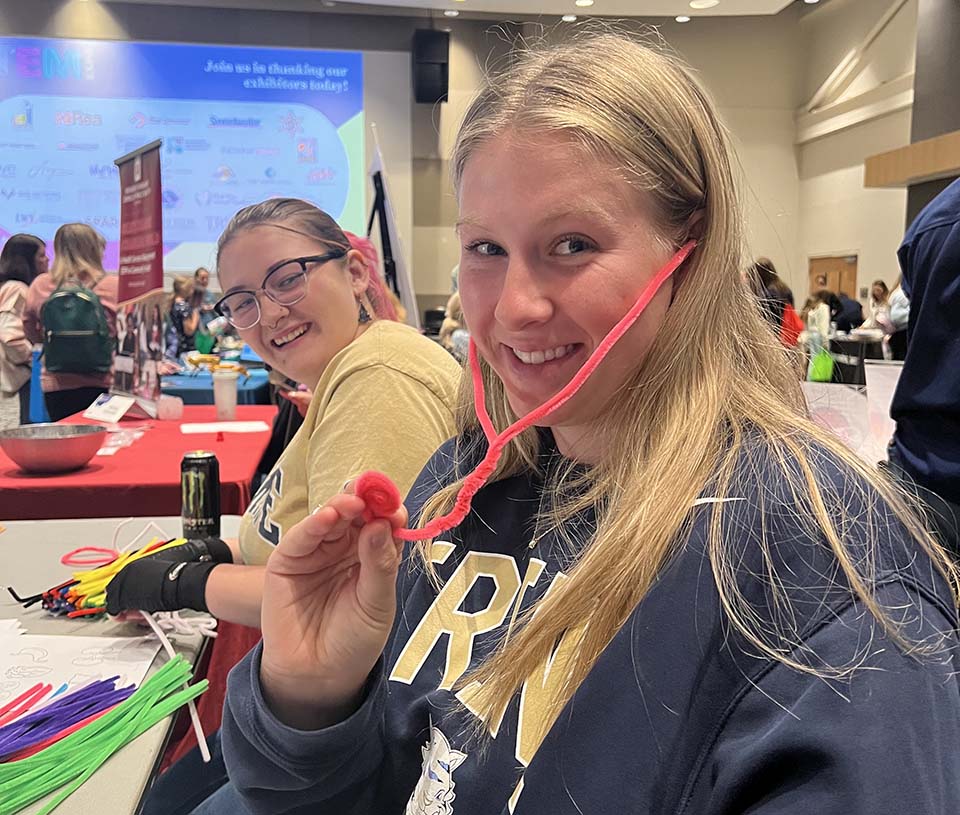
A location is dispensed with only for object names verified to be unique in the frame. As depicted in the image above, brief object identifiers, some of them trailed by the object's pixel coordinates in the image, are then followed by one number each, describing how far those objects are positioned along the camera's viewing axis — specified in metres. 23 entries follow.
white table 0.80
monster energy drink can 1.50
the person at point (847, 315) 7.78
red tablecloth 1.97
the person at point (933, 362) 1.42
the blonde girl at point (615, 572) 0.53
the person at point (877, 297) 7.57
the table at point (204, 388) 3.91
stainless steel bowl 2.02
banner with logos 7.45
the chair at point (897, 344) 3.30
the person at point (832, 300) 8.09
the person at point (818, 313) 7.23
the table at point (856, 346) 5.74
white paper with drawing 1.01
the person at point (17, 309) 4.11
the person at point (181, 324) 5.62
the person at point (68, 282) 3.30
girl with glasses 1.20
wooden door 9.45
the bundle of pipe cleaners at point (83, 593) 1.20
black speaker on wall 8.02
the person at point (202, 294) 6.18
